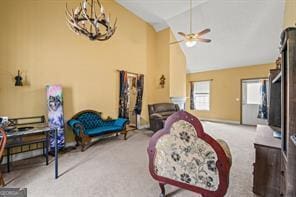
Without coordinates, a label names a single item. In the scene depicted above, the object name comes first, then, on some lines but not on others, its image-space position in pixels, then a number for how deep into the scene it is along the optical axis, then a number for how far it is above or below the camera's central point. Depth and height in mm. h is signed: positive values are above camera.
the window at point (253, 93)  5843 +236
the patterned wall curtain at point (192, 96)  7555 +79
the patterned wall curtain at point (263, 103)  5410 -198
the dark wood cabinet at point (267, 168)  1407 -782
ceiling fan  3625 +1679
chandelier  1912 +1161
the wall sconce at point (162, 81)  5518 +707
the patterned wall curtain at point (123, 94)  4554 +123
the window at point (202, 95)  7195 +164
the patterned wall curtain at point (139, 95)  5095 +102
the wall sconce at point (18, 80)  2718 +355
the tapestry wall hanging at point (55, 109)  2954 -269
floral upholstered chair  1298 -627
